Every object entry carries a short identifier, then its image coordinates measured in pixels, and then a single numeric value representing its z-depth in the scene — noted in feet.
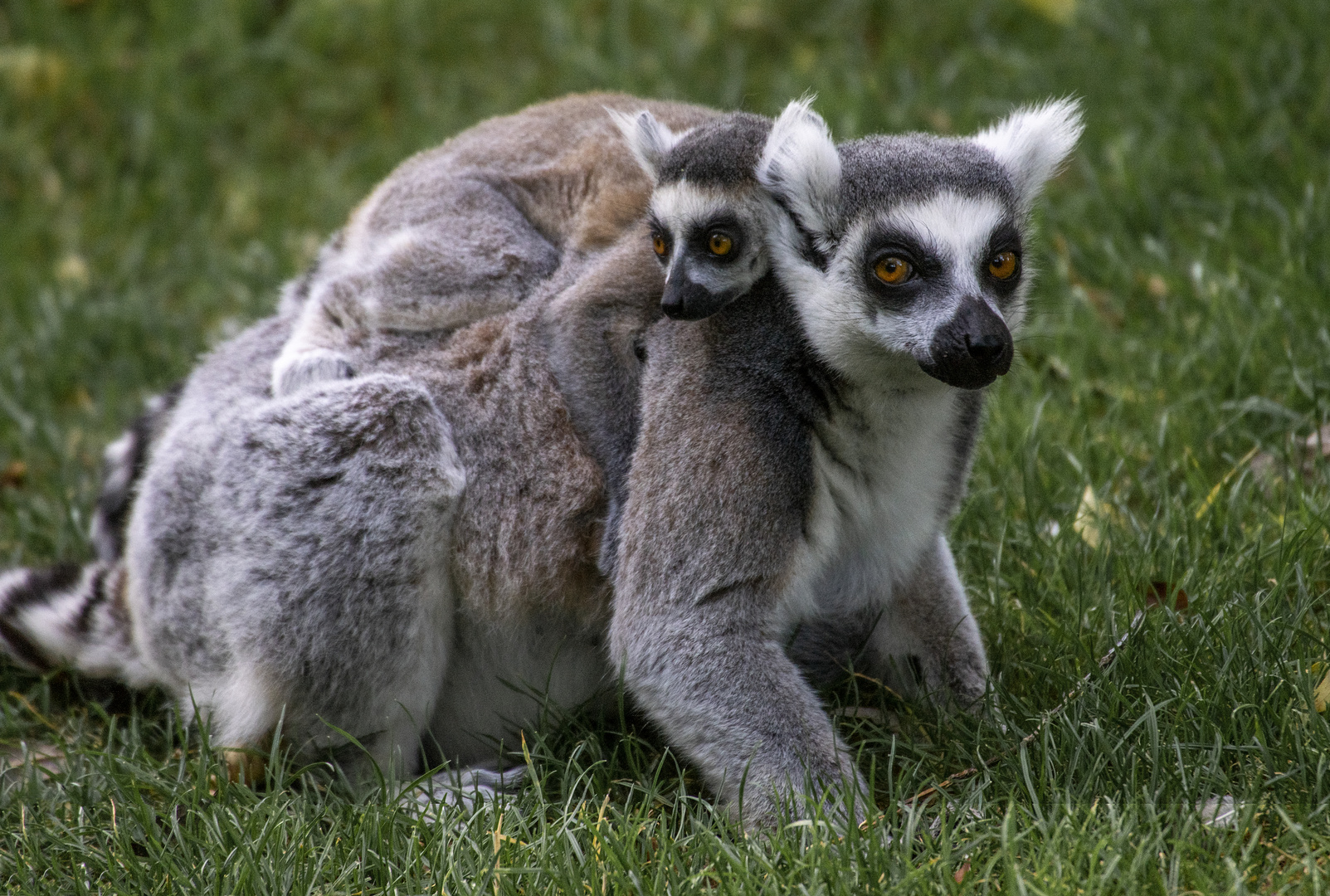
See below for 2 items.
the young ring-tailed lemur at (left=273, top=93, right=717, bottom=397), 27.89
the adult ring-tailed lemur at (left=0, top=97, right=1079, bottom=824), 23.17
